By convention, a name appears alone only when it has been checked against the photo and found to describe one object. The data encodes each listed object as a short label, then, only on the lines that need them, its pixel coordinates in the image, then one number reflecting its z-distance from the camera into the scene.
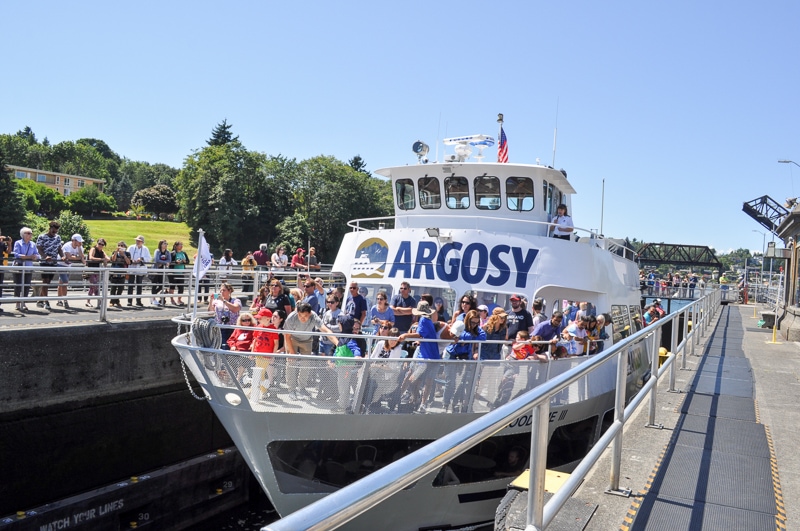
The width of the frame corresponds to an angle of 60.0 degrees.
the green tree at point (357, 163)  108.12
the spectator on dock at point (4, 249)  13.43
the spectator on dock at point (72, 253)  14.21
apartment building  119.44
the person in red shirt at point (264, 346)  7.72
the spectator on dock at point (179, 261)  16.95
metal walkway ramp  4.21
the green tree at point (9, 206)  48.09
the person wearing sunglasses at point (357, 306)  10.89
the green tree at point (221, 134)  98.25
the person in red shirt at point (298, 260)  19.75
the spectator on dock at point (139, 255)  15.86
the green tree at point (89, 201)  99.00
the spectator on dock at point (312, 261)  19.98
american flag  14.95
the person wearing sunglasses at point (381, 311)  9.80
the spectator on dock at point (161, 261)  16.12
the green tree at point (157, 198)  114.38
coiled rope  8.13
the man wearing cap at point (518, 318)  9.85
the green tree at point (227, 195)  59.19
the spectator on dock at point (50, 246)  13.91
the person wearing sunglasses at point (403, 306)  9.91
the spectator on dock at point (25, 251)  12.98
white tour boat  7.79
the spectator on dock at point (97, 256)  14.44
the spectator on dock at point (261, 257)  19.63
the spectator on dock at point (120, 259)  15.26
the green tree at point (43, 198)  86.00
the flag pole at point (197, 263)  8.90
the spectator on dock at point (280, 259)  19.88
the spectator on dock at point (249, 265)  19.22
